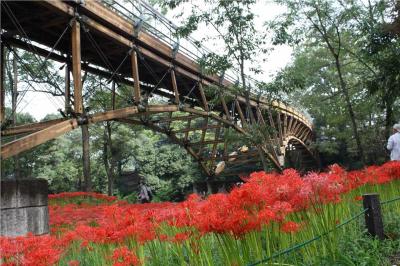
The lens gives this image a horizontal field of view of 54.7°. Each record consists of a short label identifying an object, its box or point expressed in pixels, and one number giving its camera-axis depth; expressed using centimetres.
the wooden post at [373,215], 476
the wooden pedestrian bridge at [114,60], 905
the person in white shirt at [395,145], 903
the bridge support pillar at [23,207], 591
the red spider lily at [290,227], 344
